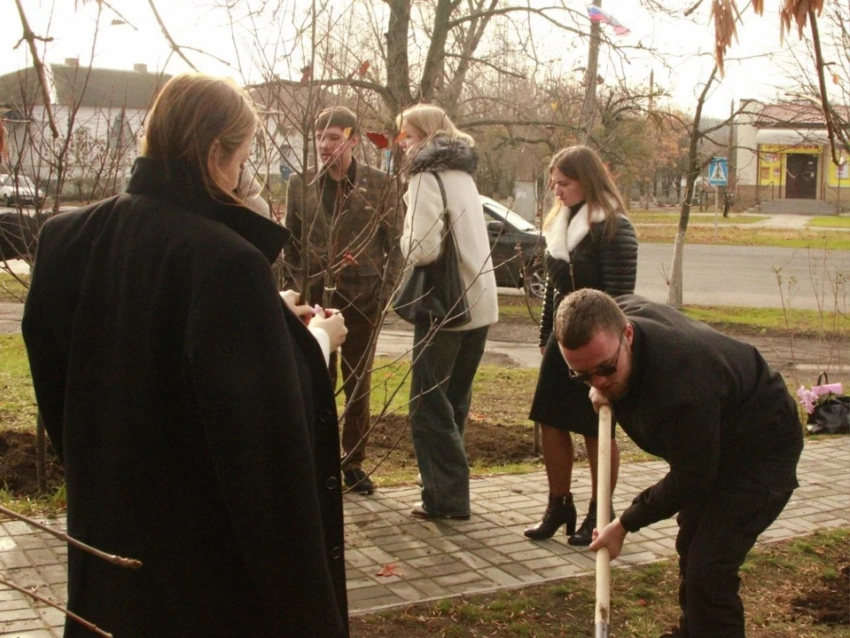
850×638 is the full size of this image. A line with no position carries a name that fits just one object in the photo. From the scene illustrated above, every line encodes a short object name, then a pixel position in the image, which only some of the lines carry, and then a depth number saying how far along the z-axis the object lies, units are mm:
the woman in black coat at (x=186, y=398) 2182
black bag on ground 8297
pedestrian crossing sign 22312
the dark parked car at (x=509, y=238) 16844
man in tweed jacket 4027
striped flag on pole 12220
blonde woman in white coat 5203
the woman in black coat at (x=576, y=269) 5066
